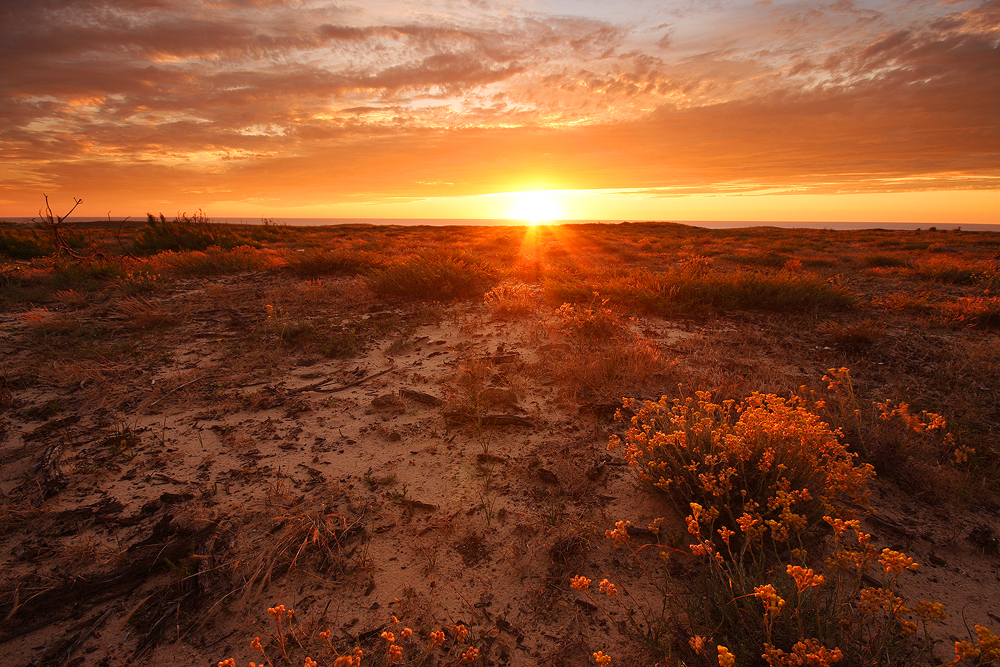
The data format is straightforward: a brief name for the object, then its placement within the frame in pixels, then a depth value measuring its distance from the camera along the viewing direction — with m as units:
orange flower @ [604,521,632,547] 1.75
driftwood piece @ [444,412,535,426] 3.35
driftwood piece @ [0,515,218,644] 1.88
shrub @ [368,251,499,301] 6.66
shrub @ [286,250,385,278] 8.66
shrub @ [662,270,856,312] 6.19
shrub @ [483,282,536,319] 5.83
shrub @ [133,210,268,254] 11.84
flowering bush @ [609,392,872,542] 2.15
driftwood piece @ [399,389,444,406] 3.66
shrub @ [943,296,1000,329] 5.42
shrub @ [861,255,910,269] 11.75
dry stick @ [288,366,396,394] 3.88
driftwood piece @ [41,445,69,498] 2.56
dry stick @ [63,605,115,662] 1.78
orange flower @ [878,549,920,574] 1.32
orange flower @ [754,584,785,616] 1.34
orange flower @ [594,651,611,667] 1.39
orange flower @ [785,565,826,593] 1.35
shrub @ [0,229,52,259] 10.55
